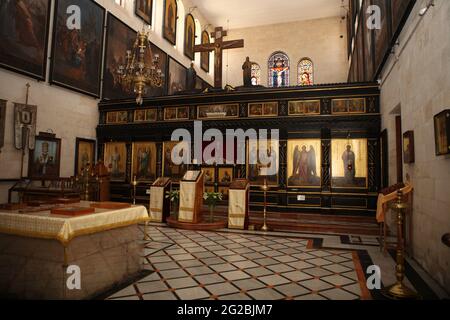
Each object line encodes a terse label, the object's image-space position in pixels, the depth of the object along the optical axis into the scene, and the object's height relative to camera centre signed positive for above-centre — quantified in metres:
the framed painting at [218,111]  10.98 +2.42
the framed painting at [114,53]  12.84 +5.46
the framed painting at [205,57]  21.12 +8.63
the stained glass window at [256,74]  21.98 +7.64
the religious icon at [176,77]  17.22 +5.97
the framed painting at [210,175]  11.38 +0.01
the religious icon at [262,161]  10.34 +0.53
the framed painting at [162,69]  15.28 +5.86
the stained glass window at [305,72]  20.84 +7.44
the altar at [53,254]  3.30 -0.96
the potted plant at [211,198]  8.55 -0.66
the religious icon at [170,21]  16.67 +8.94
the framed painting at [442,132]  3.67 +0.60
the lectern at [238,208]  8.31 -0.91
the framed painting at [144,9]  14.49 +8.33
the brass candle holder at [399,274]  3.54 -1.20
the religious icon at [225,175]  11.13 -0.01
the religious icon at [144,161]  11.95 +0.55
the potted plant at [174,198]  8.95 -0.71
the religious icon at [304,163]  9.91 +0.45
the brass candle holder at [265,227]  8.11 -1.44
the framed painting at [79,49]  10.47 +4.77
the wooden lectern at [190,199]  8.38 -0.70
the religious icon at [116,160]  12.28 +0.59
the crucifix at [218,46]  13.90 +6.29
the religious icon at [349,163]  9.54 +0.45
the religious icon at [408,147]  5.43 +0.58
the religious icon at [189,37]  18.91 +9.03
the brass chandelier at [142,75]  7.93 +2.86
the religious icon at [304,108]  10.12 +2.39
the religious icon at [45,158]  9.52 +0.52
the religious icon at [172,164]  11.60 +0.43
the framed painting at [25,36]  8.60 +4.27
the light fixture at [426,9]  4.20 +2.55
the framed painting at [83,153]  11.65 +0.87
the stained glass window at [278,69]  21.47 +7.82
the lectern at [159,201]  9.30 -0.85
